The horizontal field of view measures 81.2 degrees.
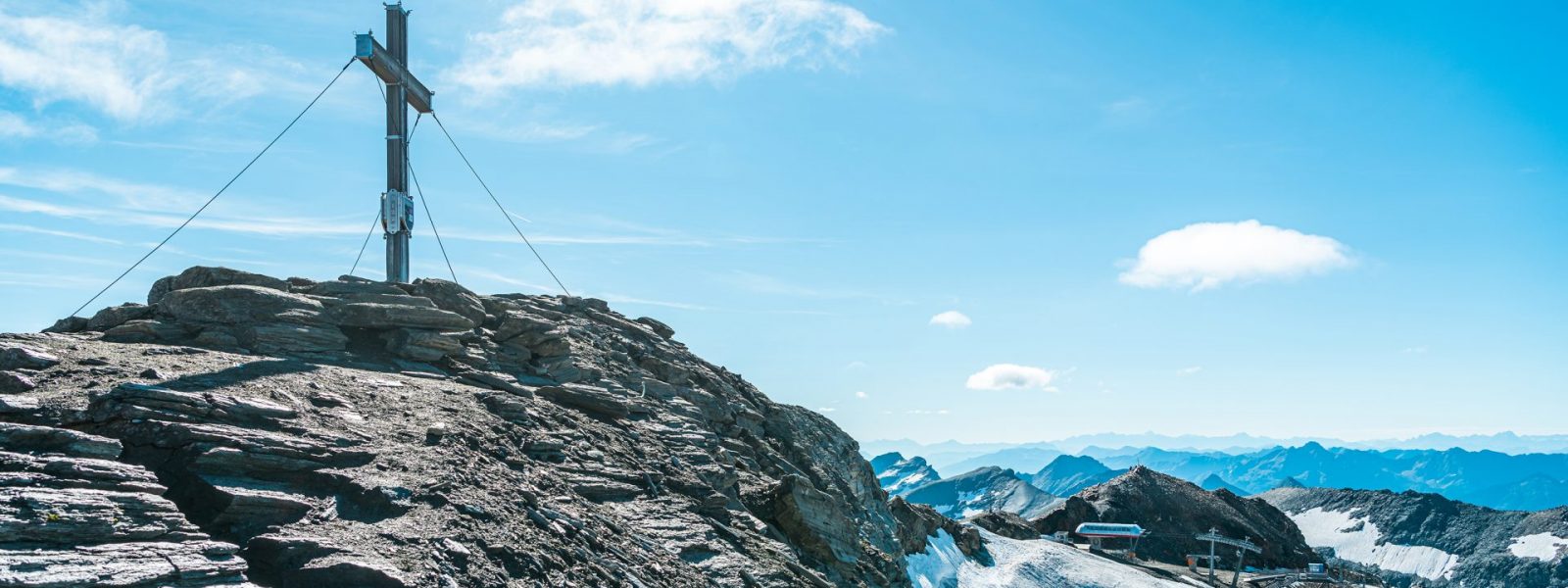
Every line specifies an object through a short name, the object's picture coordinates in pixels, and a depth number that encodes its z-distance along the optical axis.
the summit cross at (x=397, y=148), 27.72
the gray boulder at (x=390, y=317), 25.33
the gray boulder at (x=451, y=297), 28.77
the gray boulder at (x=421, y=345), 25.39
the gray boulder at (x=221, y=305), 23.58
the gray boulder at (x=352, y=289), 26.47
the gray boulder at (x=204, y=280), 25.70
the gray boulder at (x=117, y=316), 23.55
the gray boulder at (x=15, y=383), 16.50
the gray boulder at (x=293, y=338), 22.86
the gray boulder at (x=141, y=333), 22.29
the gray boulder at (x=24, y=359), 17.83
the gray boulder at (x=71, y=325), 23.70
